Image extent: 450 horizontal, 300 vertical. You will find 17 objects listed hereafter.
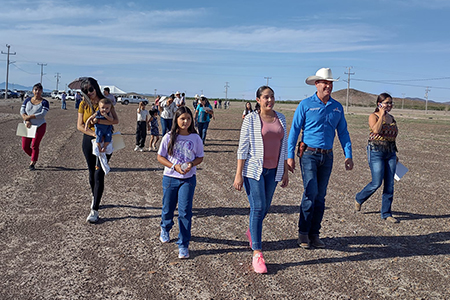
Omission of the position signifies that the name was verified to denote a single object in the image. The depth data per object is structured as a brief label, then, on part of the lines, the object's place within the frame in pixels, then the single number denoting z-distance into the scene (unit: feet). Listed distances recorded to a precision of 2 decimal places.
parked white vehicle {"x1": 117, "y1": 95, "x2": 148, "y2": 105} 232.94
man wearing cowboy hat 15.30
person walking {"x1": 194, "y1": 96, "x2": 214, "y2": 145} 43.94
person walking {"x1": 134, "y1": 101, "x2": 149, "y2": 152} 41.39
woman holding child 18.08
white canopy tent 267.39
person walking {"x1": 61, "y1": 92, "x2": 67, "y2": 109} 131.23
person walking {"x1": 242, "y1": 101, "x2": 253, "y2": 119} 63.50
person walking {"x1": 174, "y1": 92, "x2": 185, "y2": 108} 44.37
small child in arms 17.89
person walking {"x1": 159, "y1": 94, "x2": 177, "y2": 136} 40.27
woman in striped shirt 13.75
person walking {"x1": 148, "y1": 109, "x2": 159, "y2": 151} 42.60
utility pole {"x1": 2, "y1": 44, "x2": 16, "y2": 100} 212.80
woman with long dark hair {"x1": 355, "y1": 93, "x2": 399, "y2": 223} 19.77
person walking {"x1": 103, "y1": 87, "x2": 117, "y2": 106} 37.80
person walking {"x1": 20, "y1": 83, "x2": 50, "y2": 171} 27.84
